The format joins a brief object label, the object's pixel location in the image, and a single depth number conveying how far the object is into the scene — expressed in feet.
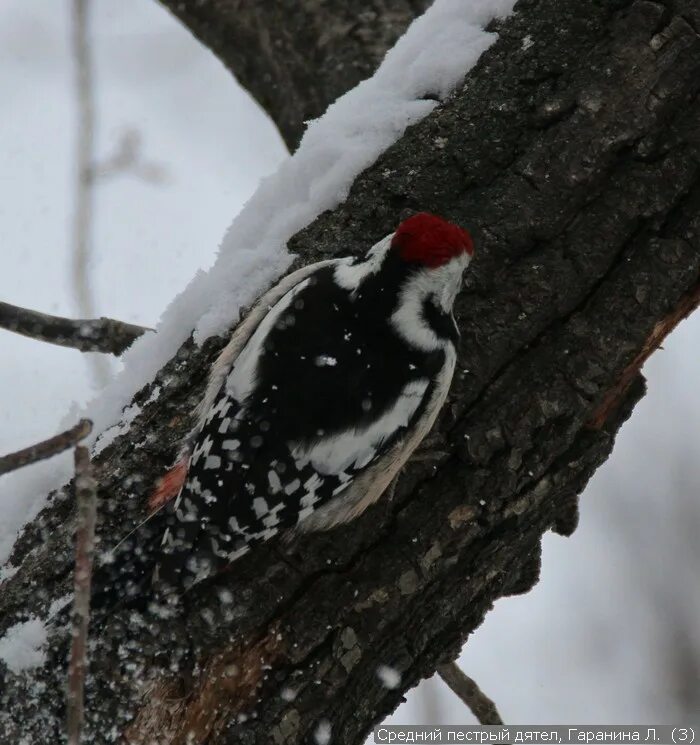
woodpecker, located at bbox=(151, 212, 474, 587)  15.67
